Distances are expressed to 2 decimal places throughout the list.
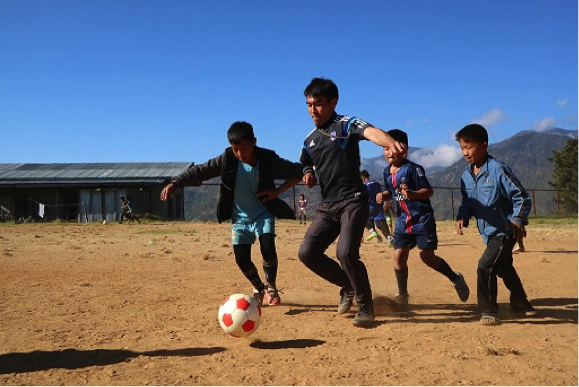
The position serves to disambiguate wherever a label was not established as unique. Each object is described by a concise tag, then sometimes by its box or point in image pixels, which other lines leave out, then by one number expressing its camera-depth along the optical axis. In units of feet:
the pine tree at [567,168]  152.56
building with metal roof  107.34
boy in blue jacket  13.87
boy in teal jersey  16.56
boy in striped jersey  15.88
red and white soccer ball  12.19
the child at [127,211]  86.78
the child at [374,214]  35.53
